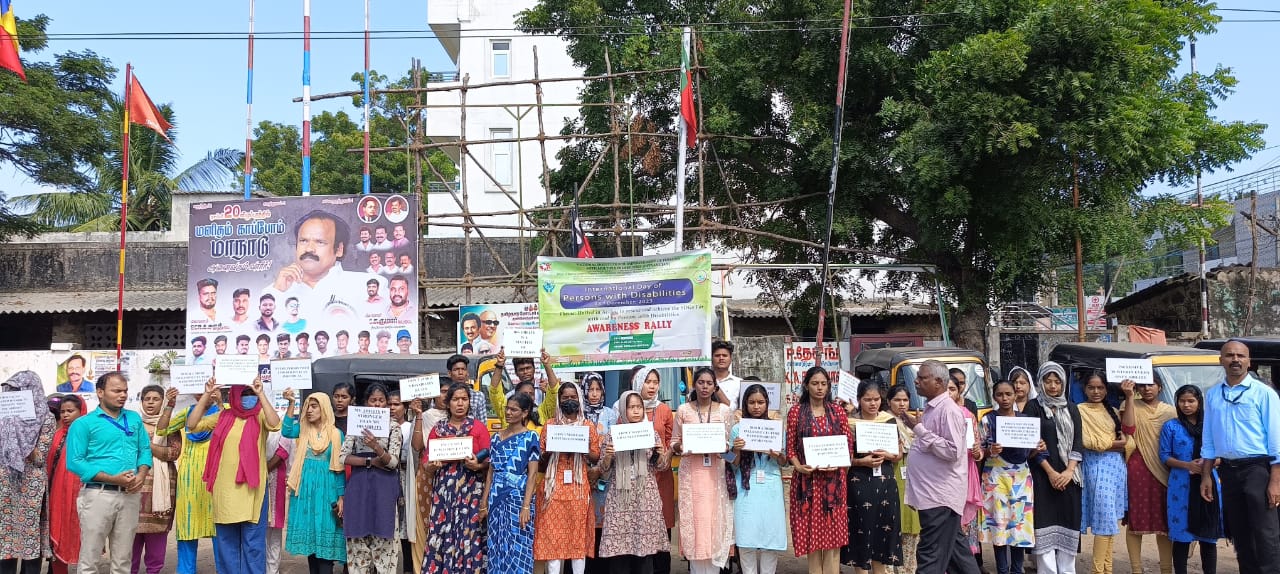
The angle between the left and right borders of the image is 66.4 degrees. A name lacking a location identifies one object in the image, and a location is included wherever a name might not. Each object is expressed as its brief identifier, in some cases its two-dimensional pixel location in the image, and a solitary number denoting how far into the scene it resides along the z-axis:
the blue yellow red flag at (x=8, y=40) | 13.33
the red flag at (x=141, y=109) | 14.55
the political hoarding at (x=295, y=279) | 14.20
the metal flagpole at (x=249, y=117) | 16.36
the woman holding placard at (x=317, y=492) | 7.48
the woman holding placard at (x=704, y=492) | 7.20
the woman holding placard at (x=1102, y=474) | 7.43
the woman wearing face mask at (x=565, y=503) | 7.11
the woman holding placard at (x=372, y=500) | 7.34
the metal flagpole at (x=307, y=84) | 16.12
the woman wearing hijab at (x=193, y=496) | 7.54
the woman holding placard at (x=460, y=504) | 7.00
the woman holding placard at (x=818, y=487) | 7.05
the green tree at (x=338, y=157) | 35.62
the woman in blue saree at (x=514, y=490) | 6.90
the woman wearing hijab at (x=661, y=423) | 7.53
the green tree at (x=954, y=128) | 11.48
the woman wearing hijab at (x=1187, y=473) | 7.34
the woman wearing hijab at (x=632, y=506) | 7.27
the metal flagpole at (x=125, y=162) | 13.52
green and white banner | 9.15
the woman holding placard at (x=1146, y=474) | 7.58
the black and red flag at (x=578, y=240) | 13.02
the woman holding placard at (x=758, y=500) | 7.12
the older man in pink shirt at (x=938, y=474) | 6.27
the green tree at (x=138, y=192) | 27.64
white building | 27.45
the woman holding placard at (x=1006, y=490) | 7.46
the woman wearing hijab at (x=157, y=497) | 7.77
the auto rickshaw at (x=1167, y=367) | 8.99
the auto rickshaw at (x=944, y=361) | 10.07
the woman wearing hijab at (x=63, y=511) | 7.65
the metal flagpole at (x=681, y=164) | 13.03
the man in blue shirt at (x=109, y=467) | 6.98
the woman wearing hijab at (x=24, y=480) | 7.53
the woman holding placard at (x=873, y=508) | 7.01
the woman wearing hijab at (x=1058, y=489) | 7.35
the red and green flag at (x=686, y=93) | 13.10
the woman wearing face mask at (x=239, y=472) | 7.39
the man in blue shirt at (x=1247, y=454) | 6.71
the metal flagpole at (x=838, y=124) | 10.62
